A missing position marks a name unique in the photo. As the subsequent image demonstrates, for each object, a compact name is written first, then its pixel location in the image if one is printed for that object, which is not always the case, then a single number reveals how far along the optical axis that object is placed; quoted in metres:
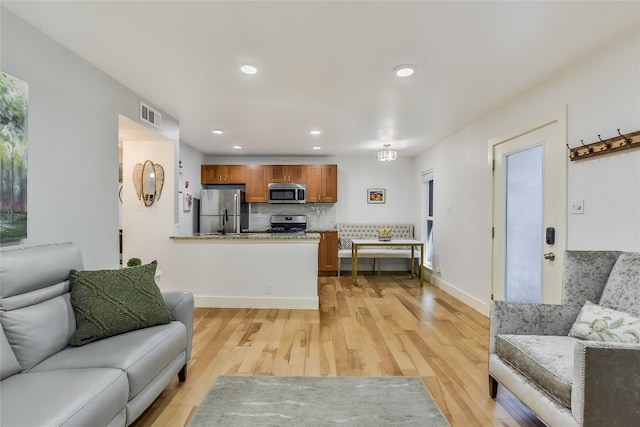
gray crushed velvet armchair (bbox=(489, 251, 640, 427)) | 1.28
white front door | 2.56
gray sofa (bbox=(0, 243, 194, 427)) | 1.19
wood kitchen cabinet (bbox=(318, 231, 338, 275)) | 6.02
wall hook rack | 1.91
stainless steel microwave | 6.12
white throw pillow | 1.55
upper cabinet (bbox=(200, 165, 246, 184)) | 6.16
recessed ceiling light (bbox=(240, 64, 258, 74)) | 2.47
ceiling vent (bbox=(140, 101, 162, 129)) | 3.20
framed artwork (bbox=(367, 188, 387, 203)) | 6.57
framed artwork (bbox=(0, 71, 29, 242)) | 1.73
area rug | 1.77
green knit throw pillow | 1.76
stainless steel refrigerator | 5.72
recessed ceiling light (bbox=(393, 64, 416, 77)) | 2.43
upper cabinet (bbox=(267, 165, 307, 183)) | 6.16
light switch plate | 2.32
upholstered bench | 6.36
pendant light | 4.91
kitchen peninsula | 3.86
